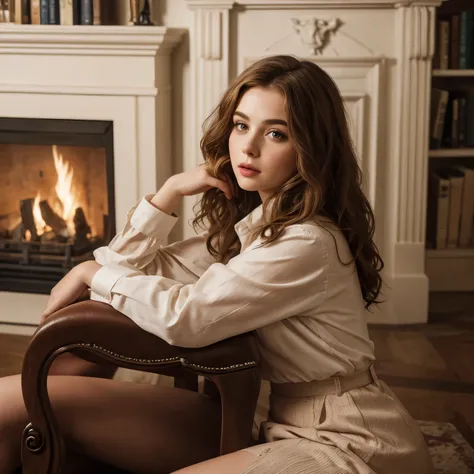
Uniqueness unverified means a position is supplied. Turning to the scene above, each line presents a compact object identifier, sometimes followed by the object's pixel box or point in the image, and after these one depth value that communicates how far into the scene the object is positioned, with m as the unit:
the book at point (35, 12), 3.28
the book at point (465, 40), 3.57
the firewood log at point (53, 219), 3.53
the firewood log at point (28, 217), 3.52
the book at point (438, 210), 3.78
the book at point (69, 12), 3.24
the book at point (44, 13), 3.26
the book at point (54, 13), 3.26
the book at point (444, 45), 3.55
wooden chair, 1.32
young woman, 1.35
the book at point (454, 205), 3.77
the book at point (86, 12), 3.24
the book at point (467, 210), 3.79
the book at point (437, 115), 3.58
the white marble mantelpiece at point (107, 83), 3.19
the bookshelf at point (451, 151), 3.58
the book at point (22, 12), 3.28
